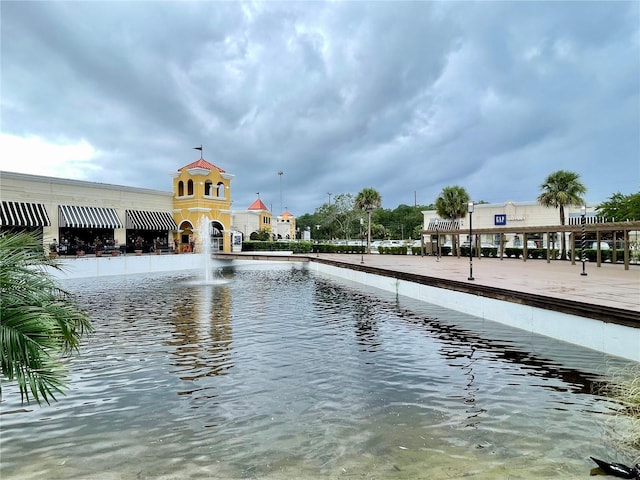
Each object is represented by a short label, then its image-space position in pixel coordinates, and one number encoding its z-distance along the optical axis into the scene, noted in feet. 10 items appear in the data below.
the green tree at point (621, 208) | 88.05
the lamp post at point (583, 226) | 53.73
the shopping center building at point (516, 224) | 97.81
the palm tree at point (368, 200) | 142.41
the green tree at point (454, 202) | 122.21
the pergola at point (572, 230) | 62.49
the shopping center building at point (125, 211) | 95.55
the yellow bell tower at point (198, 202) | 131.44
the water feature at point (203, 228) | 130.68
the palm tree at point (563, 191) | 94.88
